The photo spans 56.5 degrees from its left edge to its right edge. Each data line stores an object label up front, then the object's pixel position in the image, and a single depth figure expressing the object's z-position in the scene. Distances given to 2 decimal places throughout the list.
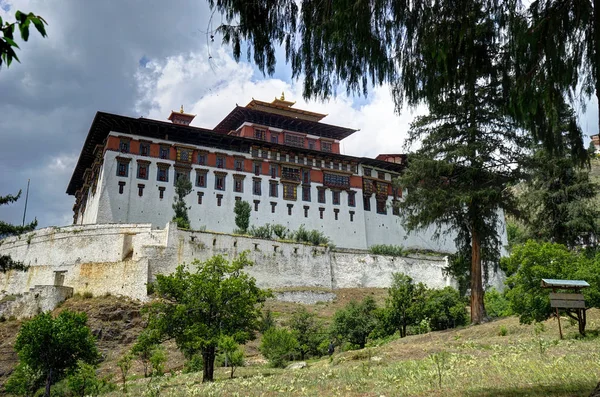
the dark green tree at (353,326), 31.56
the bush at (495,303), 38.69
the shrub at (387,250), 56.30
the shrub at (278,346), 27.11
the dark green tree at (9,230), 25.41
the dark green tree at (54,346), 26.00
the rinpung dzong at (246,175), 54.88
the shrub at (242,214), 56.00
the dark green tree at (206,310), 20.34
